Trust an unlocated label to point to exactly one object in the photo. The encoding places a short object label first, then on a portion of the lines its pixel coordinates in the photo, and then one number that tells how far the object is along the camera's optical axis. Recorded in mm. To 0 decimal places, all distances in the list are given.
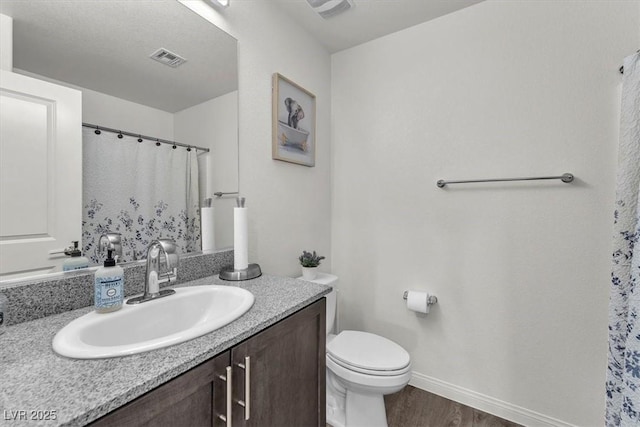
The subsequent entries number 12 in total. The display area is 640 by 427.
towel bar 1339
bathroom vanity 469
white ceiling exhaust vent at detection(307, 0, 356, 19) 1521
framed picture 1570
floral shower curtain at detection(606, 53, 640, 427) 1062
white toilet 1273
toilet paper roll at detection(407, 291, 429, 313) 1656
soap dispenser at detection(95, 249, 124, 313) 768
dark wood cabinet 561
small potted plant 1672
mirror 825
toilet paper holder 1682
